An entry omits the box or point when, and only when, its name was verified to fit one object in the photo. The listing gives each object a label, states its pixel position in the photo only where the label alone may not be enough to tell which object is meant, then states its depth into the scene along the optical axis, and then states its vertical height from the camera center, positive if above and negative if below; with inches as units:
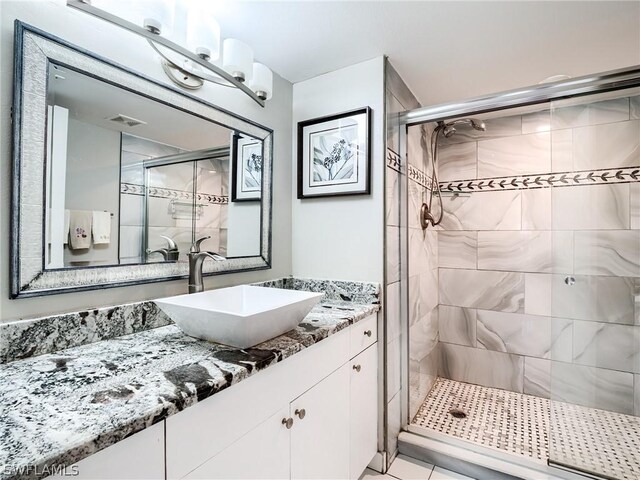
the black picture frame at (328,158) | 65.9 +19.3
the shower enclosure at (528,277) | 63.9 -8.4
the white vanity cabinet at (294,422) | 28.5 -21.2
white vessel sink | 36.3 -9.5
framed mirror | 35.4 +9.9
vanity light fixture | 39.4 +29.3
